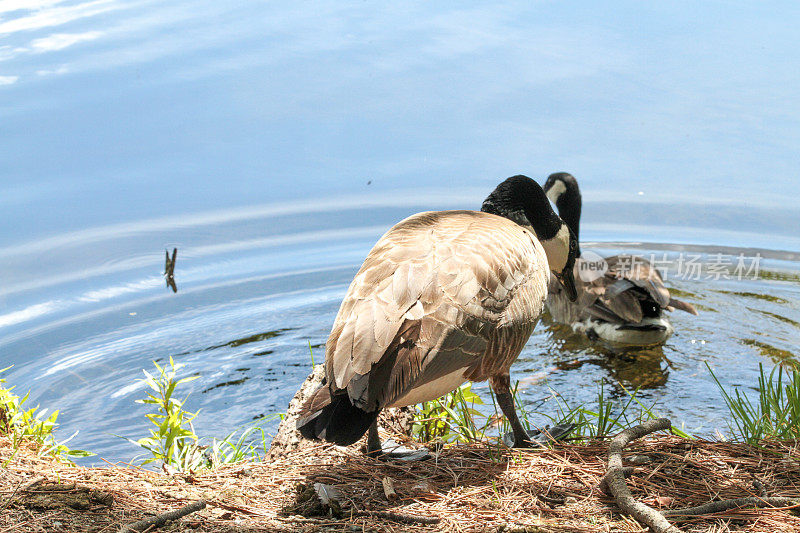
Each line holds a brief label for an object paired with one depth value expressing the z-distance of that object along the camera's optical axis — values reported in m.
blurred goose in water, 15.60
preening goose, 6.65
